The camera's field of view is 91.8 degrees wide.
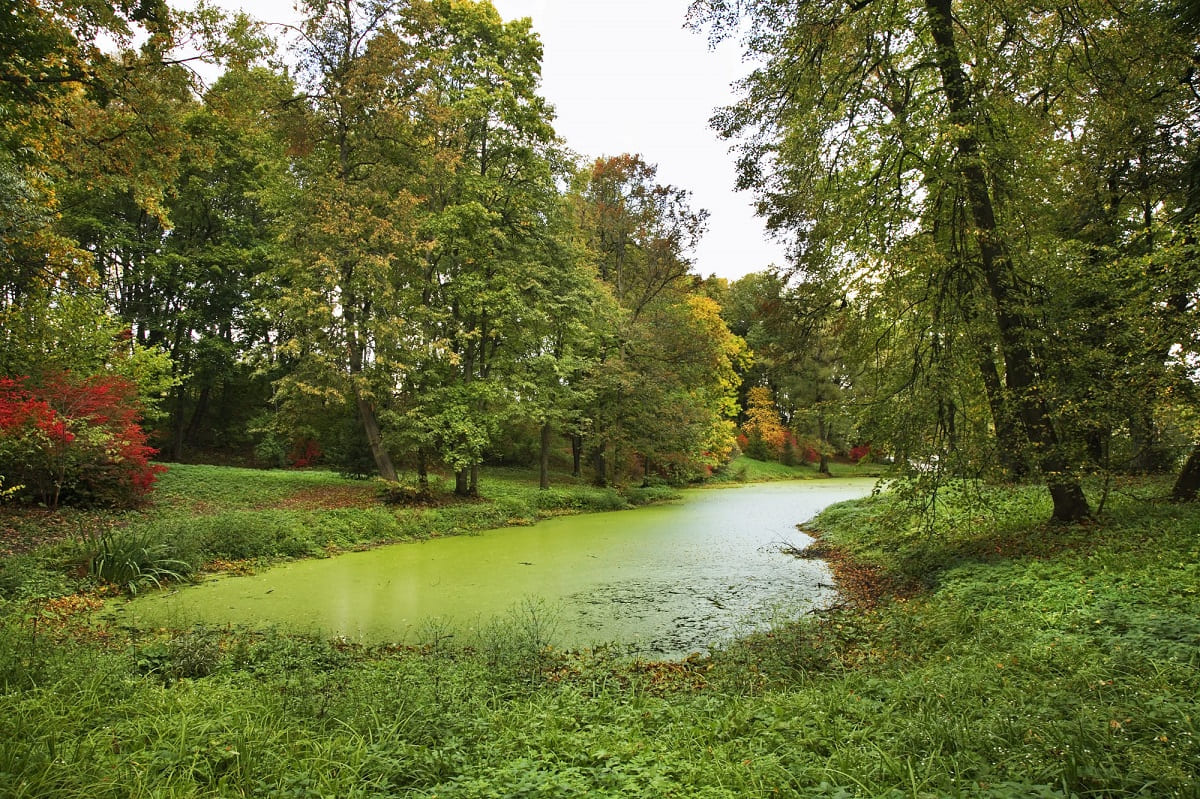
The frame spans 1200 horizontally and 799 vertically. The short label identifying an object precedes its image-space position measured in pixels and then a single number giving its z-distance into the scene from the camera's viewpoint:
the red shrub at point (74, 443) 7.39
